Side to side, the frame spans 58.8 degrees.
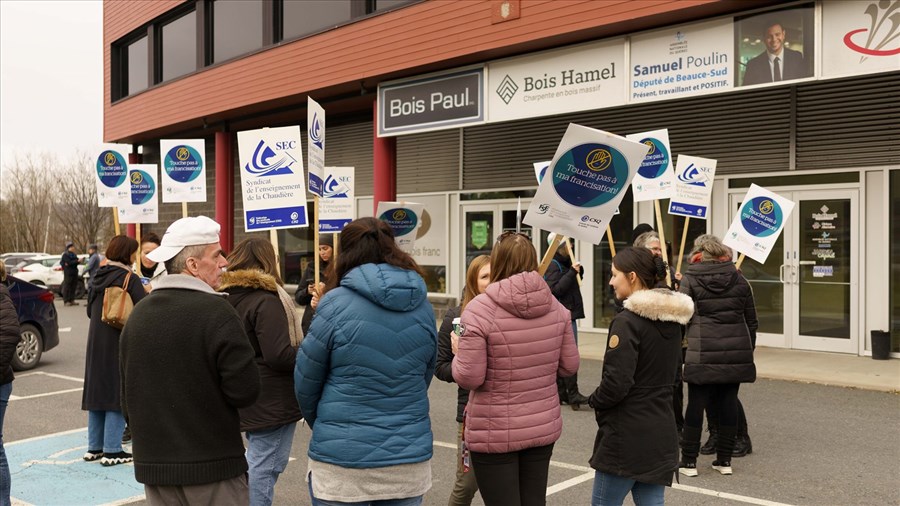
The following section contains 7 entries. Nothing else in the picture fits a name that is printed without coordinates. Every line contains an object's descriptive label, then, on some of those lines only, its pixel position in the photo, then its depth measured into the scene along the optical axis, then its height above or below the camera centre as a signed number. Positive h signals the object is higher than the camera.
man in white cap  3.14 -0.59
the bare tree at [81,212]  55.03 +2.06
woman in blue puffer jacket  3.28 -0.61
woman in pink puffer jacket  3.78 -0.69
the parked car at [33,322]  11.82 -1.23
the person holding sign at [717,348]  6.31 -0.86
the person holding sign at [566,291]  8.76 -0.57
